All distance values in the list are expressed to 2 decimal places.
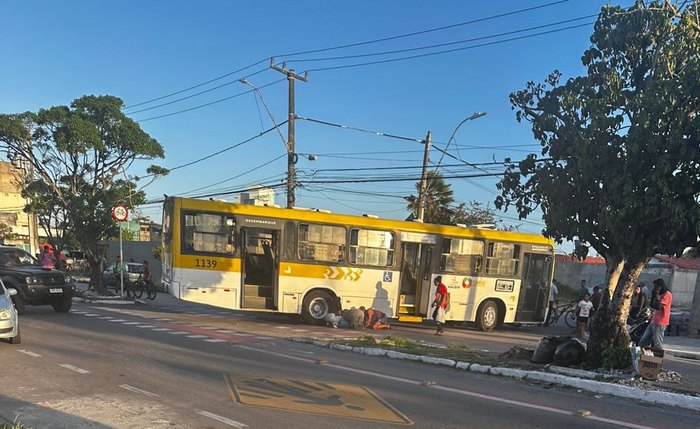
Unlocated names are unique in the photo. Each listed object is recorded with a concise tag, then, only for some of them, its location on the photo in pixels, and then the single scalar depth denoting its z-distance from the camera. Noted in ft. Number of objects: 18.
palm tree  113.60
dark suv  47.01
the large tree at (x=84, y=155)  68.13
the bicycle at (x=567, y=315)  70.33
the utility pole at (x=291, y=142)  74.91
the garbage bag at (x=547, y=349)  32.40
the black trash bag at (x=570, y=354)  31.35
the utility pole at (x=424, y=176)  76.95
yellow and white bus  48.78
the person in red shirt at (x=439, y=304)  51.39
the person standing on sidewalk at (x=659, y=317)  33.17
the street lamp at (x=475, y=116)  75.51
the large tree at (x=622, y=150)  26.23
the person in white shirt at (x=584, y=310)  55.42
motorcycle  42.37
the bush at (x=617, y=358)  29.48
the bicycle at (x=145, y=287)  78.23
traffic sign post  64.04
